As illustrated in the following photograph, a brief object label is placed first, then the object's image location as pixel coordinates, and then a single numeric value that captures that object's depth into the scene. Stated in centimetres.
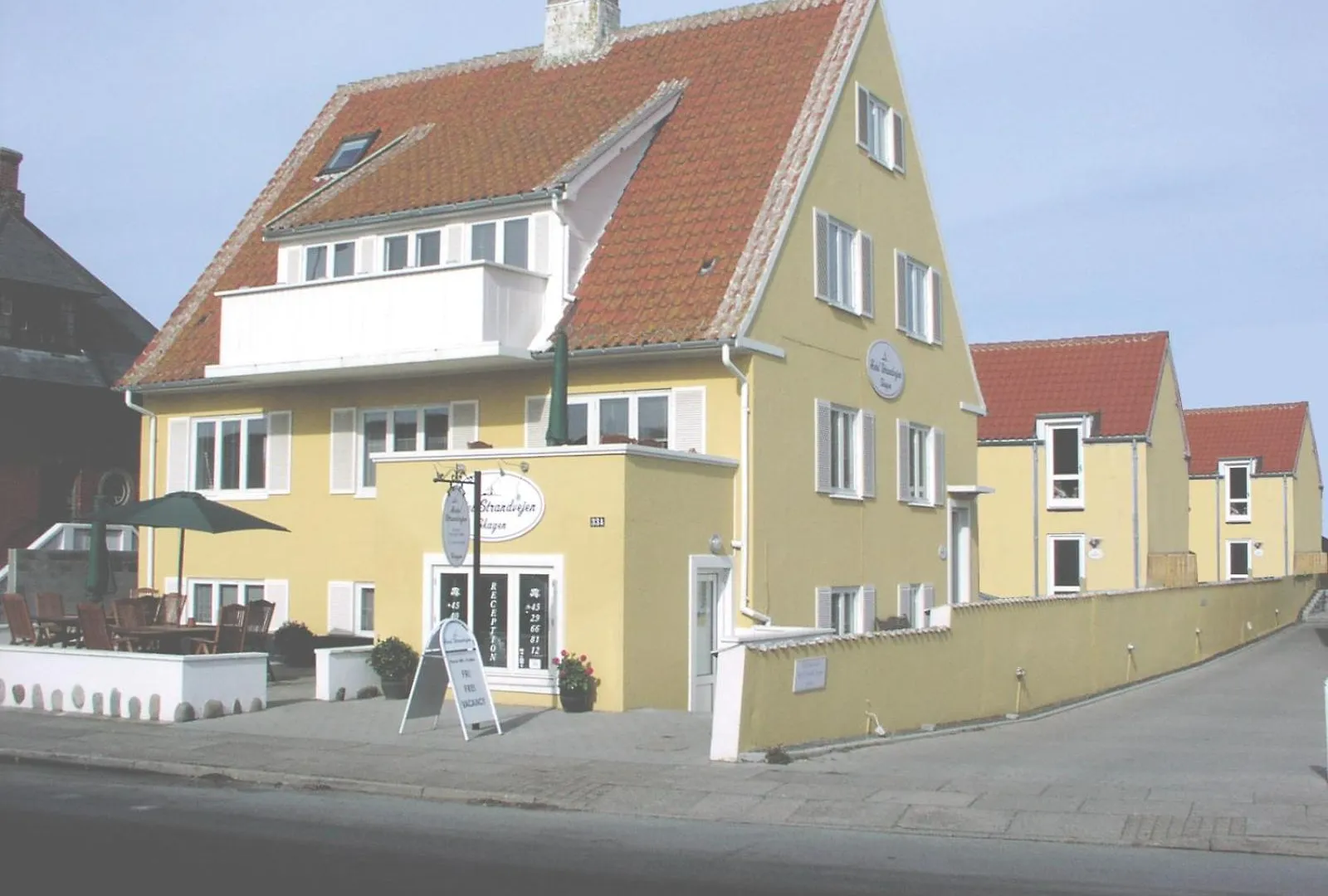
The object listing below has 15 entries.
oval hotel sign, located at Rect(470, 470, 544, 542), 2033
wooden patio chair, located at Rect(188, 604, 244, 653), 2061
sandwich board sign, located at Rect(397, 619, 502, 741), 1662
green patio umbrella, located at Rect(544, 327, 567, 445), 2122
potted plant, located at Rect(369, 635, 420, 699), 2050
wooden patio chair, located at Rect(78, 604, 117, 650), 1988
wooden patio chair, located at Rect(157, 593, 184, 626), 2302
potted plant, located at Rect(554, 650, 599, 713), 1938
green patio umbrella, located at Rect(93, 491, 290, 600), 2098
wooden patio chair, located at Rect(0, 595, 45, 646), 2117
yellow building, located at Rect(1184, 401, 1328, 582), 5791
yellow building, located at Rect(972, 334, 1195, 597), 4156
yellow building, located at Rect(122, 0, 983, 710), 2061
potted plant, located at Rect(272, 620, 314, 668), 2555
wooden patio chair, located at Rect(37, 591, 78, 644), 2214
